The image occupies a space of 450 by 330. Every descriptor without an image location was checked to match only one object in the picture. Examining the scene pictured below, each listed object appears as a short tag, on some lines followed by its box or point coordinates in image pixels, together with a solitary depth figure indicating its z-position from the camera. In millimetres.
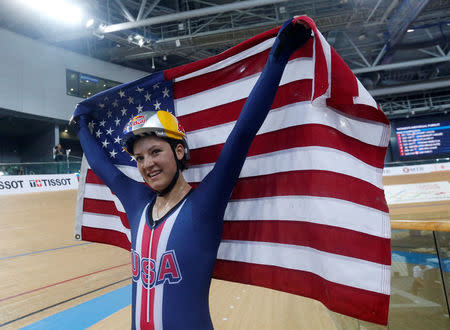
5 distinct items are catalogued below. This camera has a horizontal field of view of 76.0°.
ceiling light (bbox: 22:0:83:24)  8234
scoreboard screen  14352
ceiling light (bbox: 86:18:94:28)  9181
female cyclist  1106
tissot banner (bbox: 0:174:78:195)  7355
